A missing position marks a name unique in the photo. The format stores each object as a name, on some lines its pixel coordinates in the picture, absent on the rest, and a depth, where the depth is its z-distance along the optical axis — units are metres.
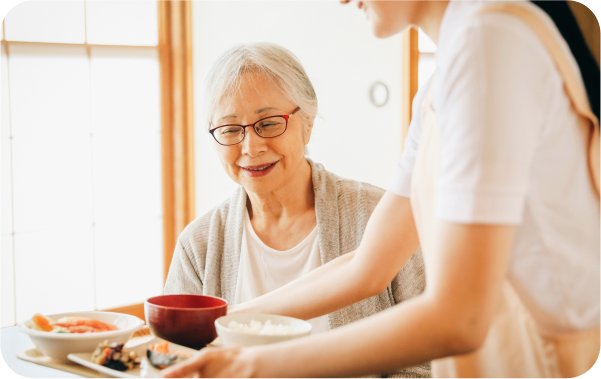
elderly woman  1.70
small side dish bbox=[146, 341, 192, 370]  0.94
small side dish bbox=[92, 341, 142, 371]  0.96
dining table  1.00
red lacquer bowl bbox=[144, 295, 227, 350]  1.09
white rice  1.03
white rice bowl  0.96
